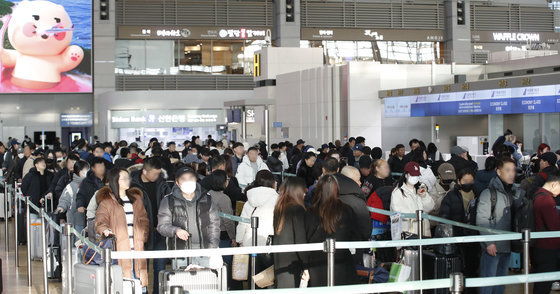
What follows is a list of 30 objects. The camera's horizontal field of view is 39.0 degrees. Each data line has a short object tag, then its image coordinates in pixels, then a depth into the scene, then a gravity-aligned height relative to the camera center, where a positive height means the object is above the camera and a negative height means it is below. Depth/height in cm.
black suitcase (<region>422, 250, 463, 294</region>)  860 -132
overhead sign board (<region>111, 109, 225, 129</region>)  4134 +154
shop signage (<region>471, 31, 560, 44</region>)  4681 +638
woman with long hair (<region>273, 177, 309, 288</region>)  654 -73
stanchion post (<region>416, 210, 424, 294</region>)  823 -91
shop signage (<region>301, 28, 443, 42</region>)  4544 +645
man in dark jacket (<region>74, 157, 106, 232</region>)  976 -43
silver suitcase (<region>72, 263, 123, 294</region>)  645 -108
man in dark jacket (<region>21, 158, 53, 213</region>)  1327 -54
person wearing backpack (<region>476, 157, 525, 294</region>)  827 -74
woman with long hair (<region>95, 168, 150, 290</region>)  798 -71
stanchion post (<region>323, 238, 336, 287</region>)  599 -86
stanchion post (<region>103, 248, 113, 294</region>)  590 -90
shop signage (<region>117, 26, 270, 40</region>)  4422 +651
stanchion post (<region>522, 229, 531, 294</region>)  637 -79
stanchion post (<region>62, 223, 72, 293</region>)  769 -109
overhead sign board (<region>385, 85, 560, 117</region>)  1914 +114
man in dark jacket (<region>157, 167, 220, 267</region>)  796 -69
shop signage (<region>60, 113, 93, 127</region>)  4469 +165
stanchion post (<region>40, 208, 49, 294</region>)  956 -128
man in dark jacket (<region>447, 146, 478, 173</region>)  1237 -29
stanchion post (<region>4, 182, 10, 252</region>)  1437 -122
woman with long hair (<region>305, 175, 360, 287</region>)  651 -69
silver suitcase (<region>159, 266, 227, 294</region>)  677 -114
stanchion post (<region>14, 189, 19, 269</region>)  1276 -133
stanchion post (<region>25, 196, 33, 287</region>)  1118 -135
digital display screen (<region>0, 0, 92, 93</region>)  4178 +552
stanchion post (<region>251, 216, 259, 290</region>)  809 -96
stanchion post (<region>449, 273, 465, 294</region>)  470 -82
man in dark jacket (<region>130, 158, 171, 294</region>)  960 -45
